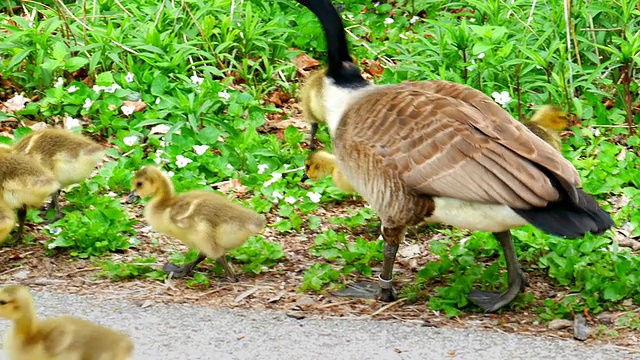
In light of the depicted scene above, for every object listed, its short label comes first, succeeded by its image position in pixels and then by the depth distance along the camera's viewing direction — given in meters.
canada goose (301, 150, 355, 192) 14.12
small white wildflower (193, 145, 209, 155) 14.84
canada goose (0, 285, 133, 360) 8.59
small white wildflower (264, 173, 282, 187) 14.44
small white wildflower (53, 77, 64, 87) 15.94
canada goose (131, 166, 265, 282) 11.59
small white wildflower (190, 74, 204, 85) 16.42
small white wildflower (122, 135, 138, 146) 15.12
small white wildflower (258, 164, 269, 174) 14.80
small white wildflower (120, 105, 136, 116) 15.79
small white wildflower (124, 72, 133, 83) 16.31
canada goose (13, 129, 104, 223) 12.91
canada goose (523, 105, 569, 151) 14.08
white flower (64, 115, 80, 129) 15.46
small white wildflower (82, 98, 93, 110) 15.77
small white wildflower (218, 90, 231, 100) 16.14
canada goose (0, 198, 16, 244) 11.80
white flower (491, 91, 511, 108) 15.52
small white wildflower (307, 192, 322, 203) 14.03
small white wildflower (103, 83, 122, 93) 16.02
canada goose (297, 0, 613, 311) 10.34
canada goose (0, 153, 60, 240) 12.28
